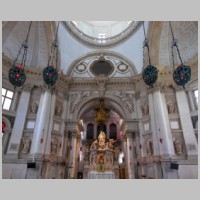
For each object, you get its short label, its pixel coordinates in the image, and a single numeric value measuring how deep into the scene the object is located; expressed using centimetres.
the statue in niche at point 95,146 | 2221
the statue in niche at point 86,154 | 2452
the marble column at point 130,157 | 1458
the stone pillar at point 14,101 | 1454
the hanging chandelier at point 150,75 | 950
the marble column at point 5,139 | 1294
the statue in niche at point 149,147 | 1391
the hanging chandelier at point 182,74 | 865
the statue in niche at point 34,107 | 1518
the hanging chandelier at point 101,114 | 1970
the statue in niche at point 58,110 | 1619
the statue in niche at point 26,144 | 1341
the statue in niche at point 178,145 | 1315
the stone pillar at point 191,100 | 1411
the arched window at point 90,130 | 2956
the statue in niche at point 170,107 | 1488
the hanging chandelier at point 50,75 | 962
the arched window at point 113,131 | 2955
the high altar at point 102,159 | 1833
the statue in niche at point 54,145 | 1434
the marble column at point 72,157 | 1455
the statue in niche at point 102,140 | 2207
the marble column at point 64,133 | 1508
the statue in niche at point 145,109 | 1582
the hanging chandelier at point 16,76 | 891
